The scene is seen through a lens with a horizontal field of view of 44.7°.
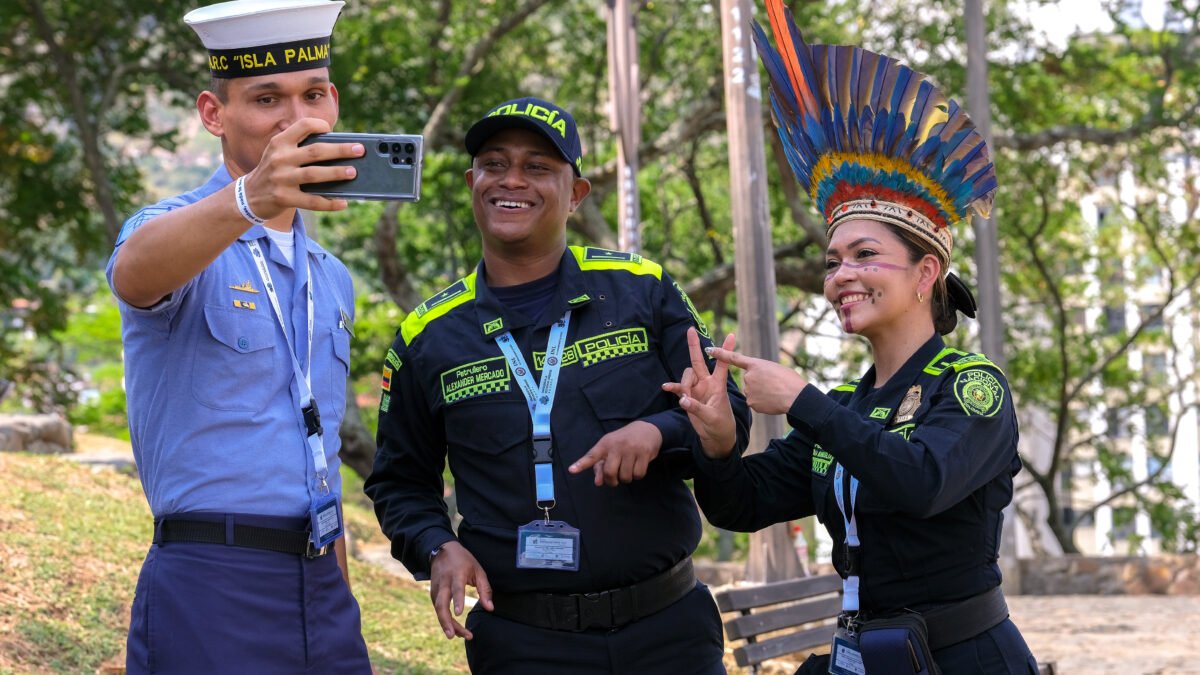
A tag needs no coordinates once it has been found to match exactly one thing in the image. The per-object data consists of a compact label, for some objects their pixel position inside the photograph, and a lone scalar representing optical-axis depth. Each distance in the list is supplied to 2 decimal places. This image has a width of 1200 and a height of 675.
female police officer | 3.15
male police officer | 3.50
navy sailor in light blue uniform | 2.93
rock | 12.40
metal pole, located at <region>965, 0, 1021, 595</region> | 14.51
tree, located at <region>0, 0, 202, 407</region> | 15.56
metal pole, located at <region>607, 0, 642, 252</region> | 11.85
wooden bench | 7.00
